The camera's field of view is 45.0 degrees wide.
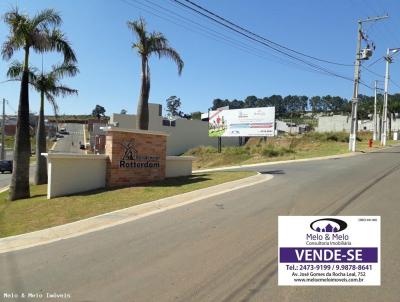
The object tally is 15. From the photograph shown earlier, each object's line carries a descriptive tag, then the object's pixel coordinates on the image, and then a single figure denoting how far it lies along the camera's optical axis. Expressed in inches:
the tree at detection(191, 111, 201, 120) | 5120.6
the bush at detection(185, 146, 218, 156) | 1857.2
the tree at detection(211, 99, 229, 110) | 7463.1
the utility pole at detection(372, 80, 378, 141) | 2272.4
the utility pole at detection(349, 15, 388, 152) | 1360.7
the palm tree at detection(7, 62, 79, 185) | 975.6
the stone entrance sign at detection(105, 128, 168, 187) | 703.7
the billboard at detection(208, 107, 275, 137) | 1780.3
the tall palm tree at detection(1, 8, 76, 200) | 755.4
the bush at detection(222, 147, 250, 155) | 1644.9
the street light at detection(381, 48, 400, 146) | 1926.7
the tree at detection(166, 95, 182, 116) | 6756.9
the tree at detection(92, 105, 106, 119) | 7036.4
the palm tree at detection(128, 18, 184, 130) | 886.3
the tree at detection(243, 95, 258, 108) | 7641.7
